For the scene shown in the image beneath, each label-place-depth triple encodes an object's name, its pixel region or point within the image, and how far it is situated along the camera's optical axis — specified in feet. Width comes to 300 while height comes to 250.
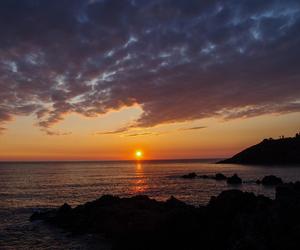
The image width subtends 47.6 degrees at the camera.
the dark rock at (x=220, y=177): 384.02
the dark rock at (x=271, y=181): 313.32
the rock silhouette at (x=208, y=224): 80.72
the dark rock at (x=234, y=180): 329.85
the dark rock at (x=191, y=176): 426.02
